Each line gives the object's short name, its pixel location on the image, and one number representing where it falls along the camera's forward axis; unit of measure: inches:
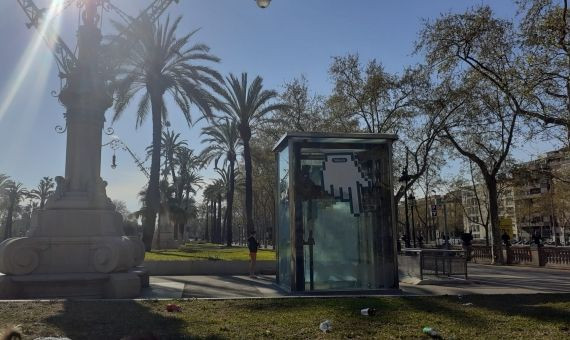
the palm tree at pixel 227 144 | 1664.2
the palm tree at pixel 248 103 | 1274.6
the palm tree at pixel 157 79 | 977.5
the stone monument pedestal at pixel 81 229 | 406.0
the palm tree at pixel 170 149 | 2162.9
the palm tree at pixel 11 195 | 2449.6
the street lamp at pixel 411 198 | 1377.6
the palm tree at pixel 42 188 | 2893.7
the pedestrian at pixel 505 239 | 1178.3
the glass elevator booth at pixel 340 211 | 465.1
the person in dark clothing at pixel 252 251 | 647.1
